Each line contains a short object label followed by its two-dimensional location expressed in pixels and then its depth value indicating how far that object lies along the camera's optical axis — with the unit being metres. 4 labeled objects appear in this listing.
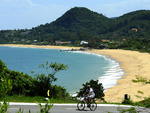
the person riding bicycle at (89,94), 20.70
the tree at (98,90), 34.06
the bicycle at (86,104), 21.36
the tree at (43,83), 25.96
